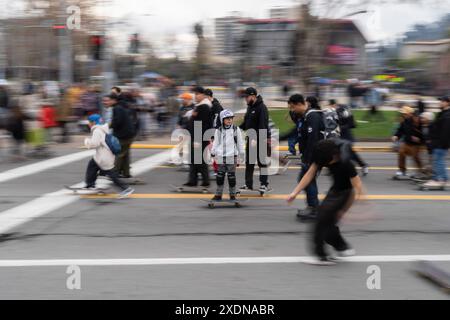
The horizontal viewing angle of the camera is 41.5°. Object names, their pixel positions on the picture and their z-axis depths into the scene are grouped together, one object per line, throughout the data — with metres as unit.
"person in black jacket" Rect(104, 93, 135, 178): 11.23
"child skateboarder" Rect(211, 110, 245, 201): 9.41
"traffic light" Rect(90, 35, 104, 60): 20.64
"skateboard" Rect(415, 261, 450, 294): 5.62
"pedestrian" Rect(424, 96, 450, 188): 11.04
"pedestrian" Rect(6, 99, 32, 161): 14.43
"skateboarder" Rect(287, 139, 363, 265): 6.18
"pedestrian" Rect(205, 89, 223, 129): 10.83
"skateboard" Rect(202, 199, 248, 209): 9.48
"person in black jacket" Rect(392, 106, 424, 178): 12.05
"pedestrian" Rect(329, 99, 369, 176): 12.59
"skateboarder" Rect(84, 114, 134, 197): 10.05
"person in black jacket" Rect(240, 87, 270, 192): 10.49
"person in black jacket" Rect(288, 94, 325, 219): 8.41
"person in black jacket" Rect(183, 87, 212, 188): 10.64
